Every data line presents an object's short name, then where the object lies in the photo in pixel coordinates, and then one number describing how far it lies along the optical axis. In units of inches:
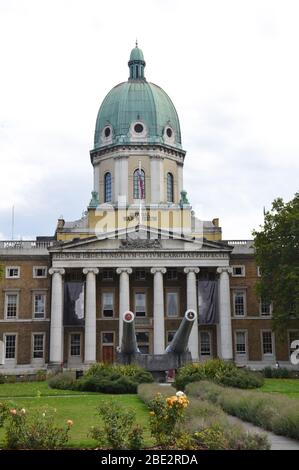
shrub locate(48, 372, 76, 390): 1455.6
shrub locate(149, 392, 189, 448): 570.9
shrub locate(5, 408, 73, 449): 546.6
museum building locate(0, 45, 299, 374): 2303.2
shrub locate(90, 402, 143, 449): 548.4
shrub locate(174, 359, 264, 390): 1327.5
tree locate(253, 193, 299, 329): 1843.0
